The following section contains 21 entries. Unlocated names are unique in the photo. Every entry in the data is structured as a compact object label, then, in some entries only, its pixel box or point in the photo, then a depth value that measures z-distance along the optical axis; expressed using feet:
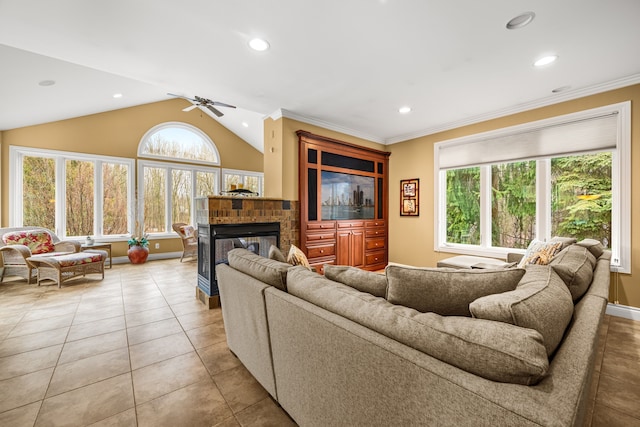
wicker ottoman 12.78
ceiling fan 12.79
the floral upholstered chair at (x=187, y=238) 19.54
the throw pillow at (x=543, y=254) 7.27
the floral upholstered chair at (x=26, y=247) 13.31
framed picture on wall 16.21
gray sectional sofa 2.22
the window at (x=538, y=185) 10.23
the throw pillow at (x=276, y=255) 6.87
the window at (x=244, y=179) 24.25
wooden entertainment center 14.14
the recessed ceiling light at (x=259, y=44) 7.79
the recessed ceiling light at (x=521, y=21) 6.62
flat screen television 14.98
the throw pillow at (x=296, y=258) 6.79
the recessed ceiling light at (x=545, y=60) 8.46
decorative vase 18.28
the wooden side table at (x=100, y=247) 16.20
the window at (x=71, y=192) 16.07
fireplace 10.64
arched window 20.35
